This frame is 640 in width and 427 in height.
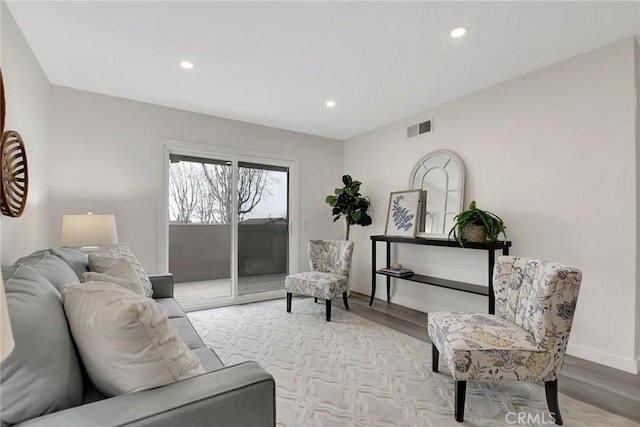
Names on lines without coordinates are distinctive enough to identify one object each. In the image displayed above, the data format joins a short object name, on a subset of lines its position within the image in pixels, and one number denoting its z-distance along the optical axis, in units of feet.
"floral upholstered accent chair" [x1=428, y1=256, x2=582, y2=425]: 5.21
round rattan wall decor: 5.72
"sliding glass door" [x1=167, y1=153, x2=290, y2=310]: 12.37
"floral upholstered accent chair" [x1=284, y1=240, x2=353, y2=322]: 11.08
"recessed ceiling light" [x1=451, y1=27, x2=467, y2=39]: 6.84
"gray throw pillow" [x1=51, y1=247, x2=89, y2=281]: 6.08
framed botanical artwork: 11.69
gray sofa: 2.48
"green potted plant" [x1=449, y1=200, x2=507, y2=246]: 8.98
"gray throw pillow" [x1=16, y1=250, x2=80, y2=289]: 4.42
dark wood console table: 8.82
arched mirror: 10.68
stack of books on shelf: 11.50
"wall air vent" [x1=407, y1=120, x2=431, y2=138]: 11.85
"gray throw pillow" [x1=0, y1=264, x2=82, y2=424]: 2.42
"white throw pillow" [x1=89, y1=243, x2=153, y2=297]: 7.23
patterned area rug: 5.56
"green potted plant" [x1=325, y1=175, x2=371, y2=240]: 13.60
